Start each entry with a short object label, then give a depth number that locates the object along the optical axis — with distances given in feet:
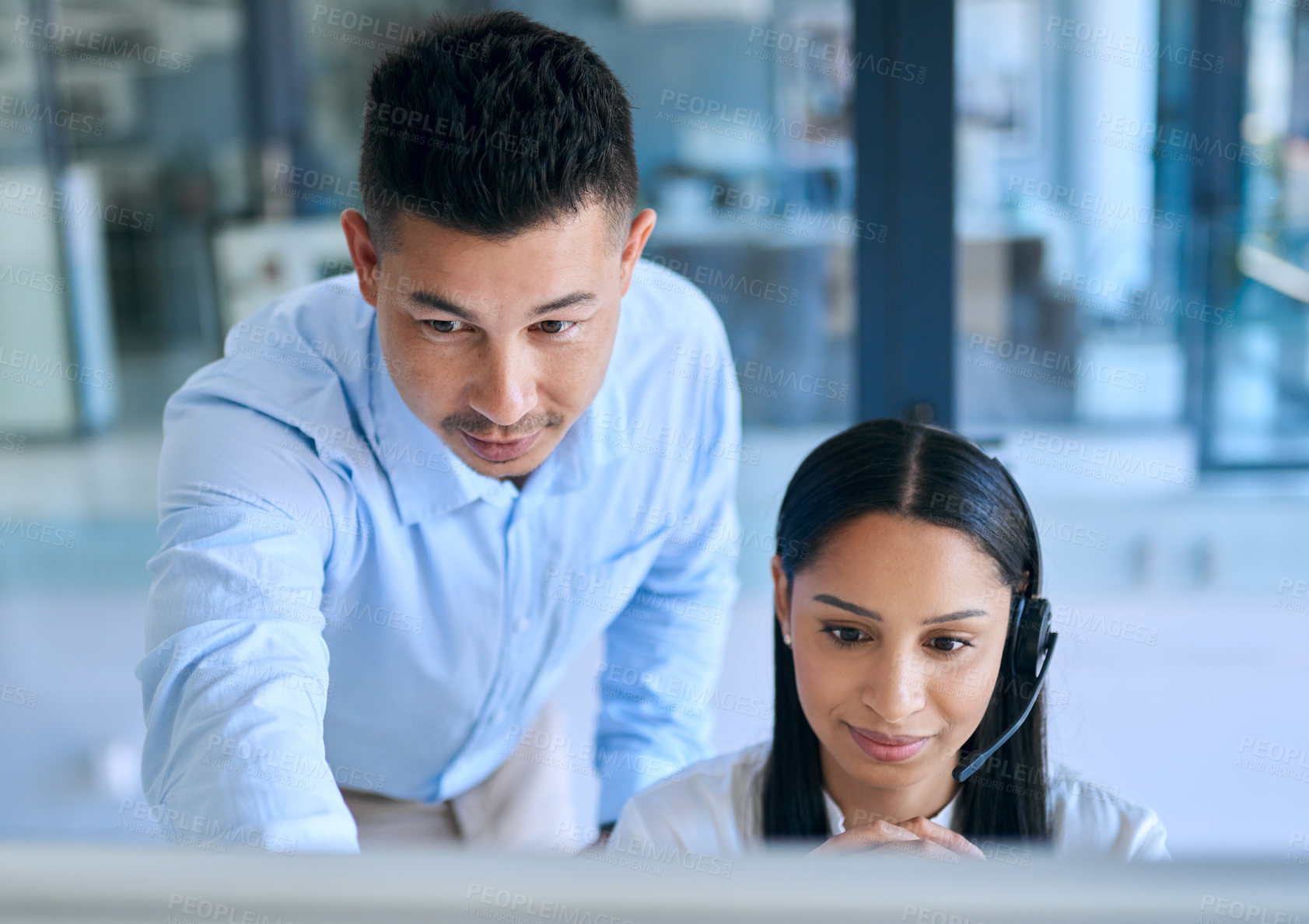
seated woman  3.60
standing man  3.17
